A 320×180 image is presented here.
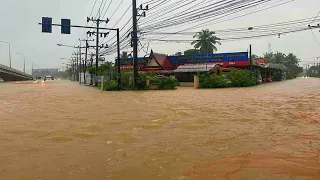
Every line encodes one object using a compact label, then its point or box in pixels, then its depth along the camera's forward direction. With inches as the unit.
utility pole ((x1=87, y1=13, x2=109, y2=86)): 1154.5
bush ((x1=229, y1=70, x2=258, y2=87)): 1017.4
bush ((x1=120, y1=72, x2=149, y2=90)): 868.5
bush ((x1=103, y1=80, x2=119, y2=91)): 885.1
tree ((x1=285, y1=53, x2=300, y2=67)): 2935.9
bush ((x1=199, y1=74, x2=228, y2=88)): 975.4
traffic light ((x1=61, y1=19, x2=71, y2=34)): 719.6
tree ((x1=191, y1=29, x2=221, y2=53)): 2024.2
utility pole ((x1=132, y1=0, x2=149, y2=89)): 813.5
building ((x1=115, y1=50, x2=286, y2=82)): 1244.4
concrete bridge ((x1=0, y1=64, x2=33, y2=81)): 2058.7
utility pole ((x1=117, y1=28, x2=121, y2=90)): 889.5
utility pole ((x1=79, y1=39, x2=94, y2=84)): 1645.4
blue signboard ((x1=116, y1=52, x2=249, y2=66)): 1261.9
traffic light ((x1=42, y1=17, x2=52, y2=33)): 686.0
